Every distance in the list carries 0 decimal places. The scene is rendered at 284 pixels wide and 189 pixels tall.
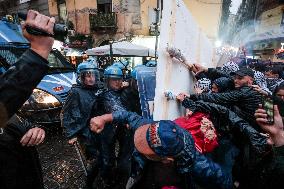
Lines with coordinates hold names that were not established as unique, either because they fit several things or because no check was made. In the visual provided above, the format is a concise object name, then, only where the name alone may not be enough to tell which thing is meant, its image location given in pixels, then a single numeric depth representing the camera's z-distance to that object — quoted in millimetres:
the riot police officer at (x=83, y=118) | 1987
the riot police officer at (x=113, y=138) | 2025
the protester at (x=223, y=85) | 2287
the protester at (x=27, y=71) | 504
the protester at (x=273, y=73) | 3879
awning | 5965
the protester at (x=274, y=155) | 874
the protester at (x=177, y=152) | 841
